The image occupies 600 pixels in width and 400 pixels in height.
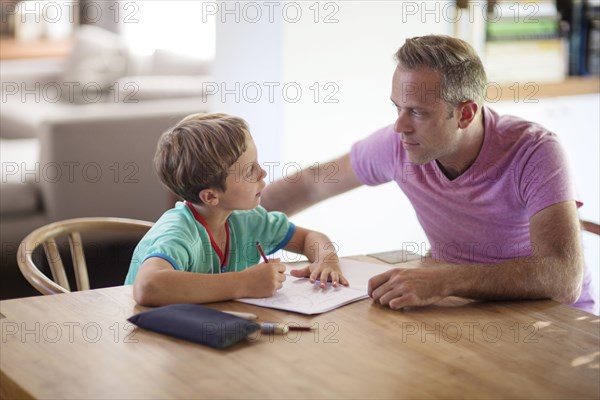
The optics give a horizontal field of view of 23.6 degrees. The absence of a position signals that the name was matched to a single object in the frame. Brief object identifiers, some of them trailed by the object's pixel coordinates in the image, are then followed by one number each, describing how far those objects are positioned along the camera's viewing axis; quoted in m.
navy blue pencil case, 2.37
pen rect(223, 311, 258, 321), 2.46
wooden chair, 2.86
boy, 2.59
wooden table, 2.23
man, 2.64
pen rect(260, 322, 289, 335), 2.43
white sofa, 4.42
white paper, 2.55
